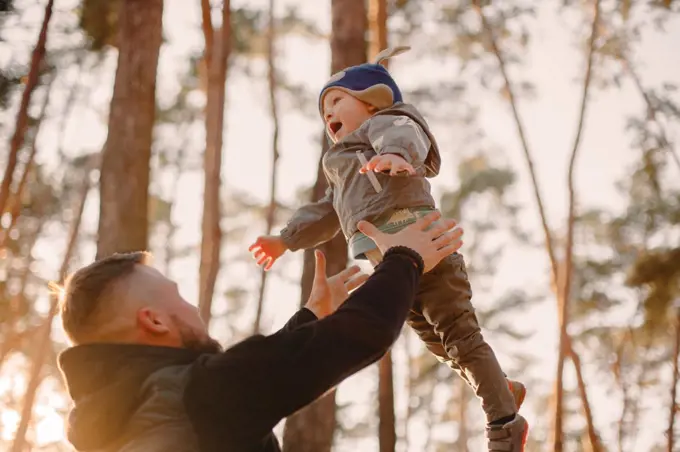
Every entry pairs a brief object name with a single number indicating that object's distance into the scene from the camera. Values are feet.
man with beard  5.38
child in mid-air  9.04
